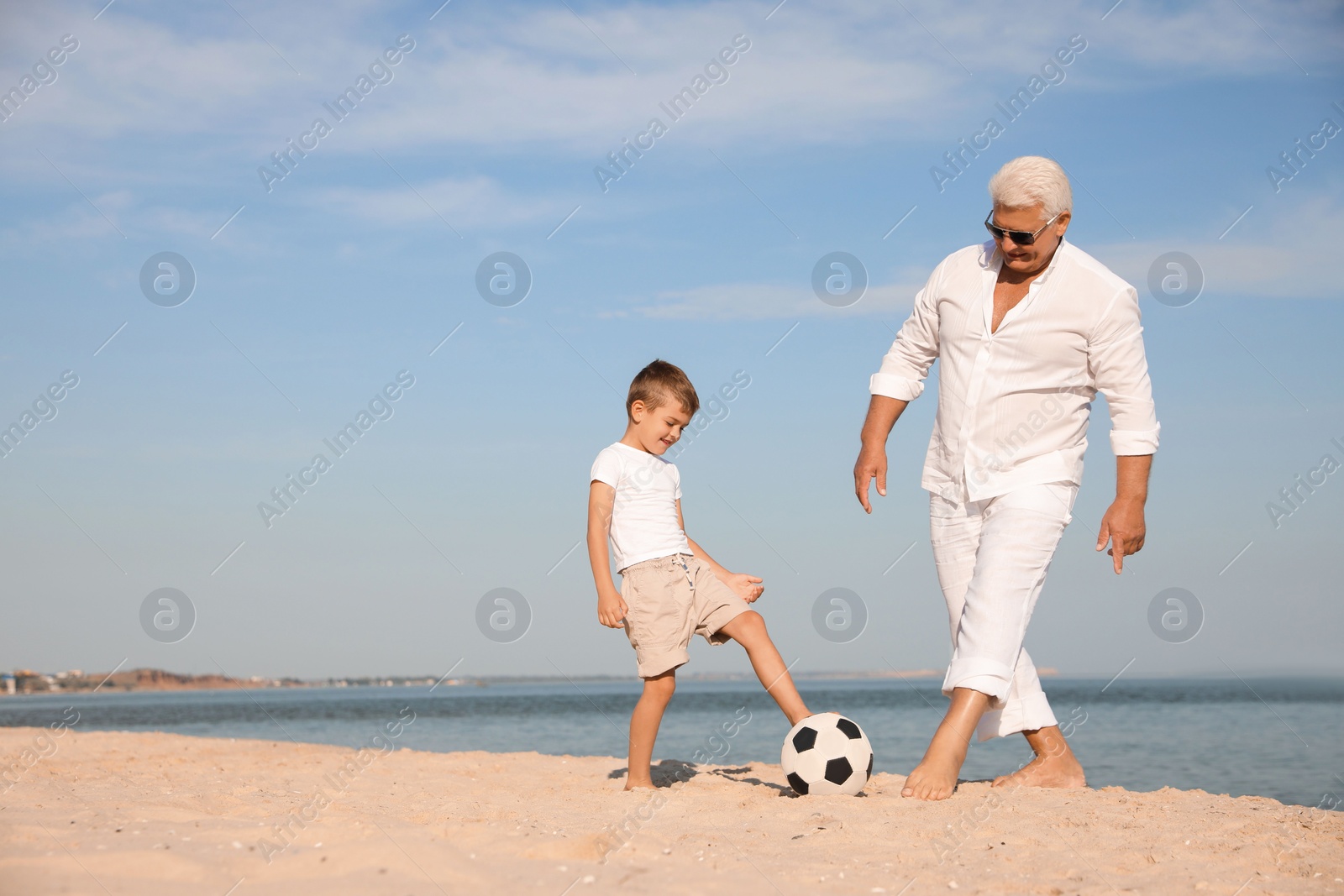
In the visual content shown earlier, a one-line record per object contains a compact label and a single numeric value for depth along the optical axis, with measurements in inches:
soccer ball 176.1
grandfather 165.2
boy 191.9
